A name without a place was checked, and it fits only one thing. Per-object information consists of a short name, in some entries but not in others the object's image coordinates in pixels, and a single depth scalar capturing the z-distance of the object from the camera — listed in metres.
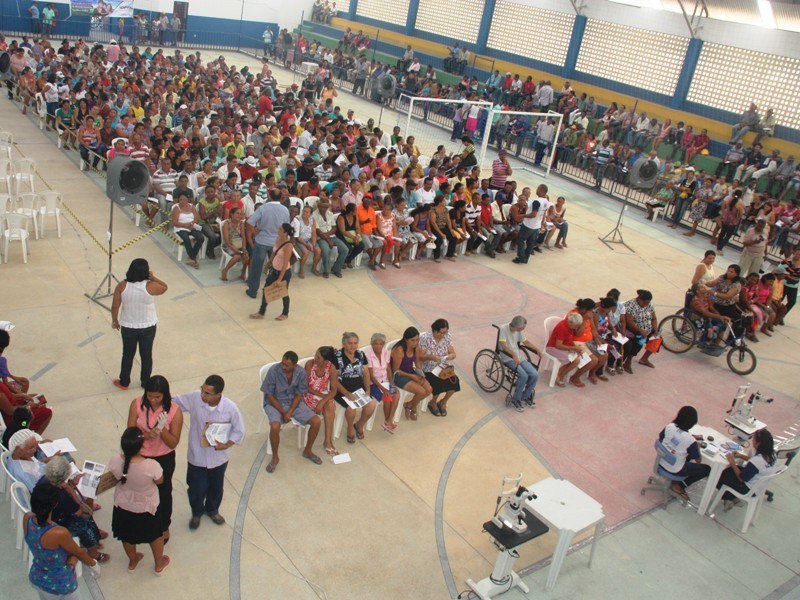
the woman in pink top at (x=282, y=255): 10.17
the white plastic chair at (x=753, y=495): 7.73
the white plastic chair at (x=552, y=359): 10.14
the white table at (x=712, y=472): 7.84
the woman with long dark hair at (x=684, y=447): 7.79
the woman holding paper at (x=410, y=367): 8.42
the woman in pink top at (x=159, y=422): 5.86
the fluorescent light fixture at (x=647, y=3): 25.92
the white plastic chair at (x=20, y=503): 5.64
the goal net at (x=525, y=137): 22.72
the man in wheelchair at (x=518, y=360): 9.30
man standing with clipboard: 6.07
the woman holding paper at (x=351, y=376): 7.95
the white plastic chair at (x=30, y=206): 11.62
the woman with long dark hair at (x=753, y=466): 7.65
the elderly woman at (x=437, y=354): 8.64
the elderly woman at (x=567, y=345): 9.90
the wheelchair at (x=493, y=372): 9.46
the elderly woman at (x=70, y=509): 5.16
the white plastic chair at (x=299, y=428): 7.70
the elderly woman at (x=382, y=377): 8.25
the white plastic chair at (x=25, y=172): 12.95
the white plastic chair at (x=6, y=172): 12.62
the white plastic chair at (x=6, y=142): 13.71
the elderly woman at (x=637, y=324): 10.79
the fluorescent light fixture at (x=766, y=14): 22.55
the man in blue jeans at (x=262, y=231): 10.70
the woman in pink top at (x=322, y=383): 7.57
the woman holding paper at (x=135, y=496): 5.37
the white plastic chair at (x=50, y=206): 11.95
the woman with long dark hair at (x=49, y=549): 4.96
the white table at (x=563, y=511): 6.52
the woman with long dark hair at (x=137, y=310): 7.61
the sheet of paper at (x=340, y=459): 7.78
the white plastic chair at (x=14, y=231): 10.88
